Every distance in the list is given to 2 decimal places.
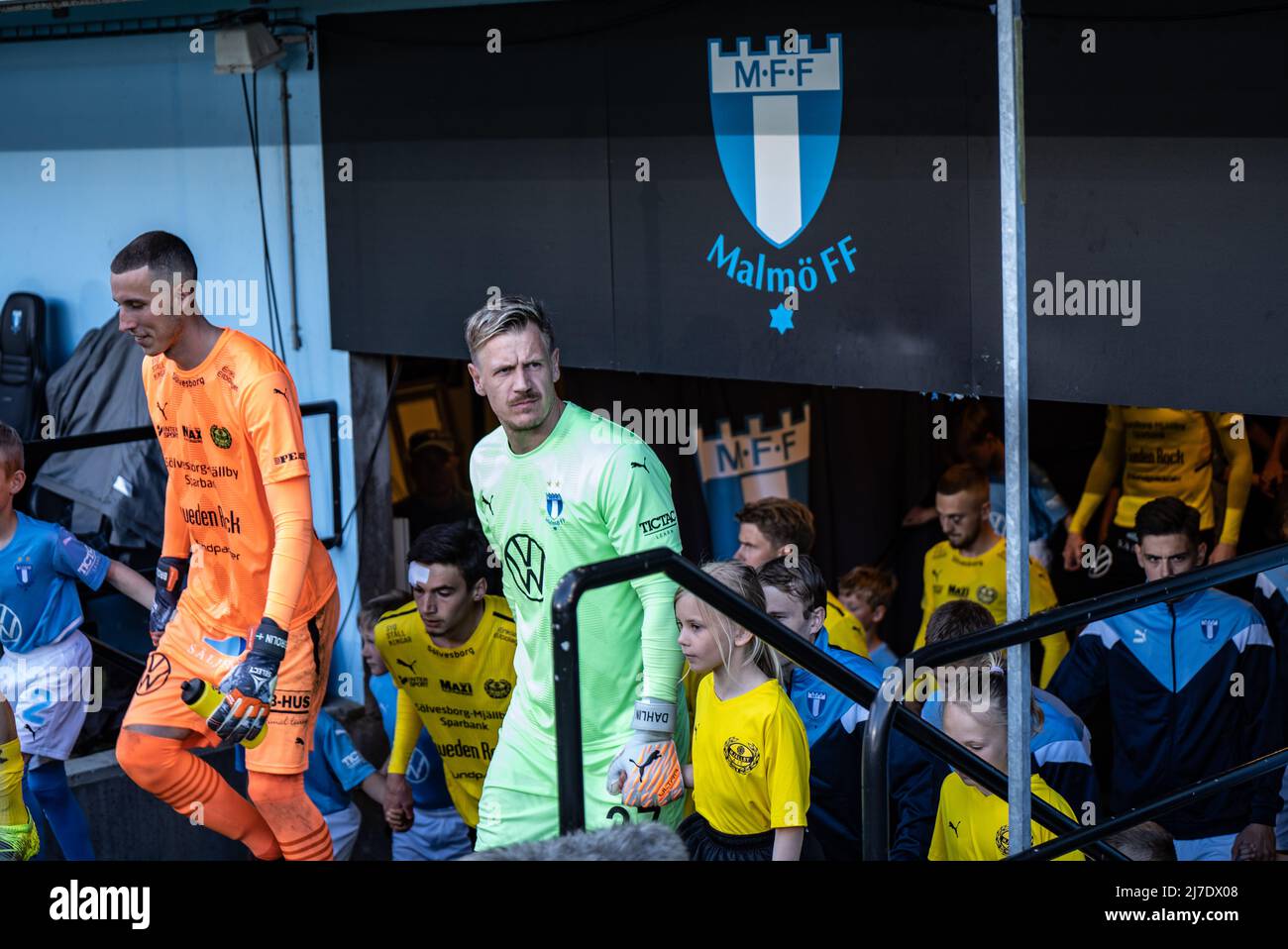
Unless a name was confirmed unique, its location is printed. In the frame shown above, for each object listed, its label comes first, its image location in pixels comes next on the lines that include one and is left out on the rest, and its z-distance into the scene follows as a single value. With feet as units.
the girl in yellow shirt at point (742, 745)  29.94
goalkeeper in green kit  28.40
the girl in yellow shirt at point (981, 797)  30.68
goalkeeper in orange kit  32.24
